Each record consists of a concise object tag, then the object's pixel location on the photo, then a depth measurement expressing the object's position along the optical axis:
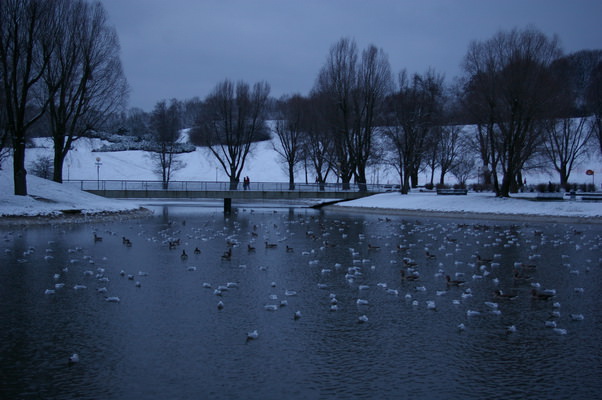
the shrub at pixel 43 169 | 68.02
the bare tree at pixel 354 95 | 59.81
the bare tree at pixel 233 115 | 66.19
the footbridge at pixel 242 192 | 56.66
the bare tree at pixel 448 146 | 75.19
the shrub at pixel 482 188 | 67.16
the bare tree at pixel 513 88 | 41.97
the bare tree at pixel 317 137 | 67.94
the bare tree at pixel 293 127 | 73.12
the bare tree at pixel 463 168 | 80.70
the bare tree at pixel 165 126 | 78.19
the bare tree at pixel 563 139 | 59.19
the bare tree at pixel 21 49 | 32.69
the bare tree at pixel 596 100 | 59.00
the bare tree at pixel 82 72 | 37.81
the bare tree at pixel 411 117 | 56.78
